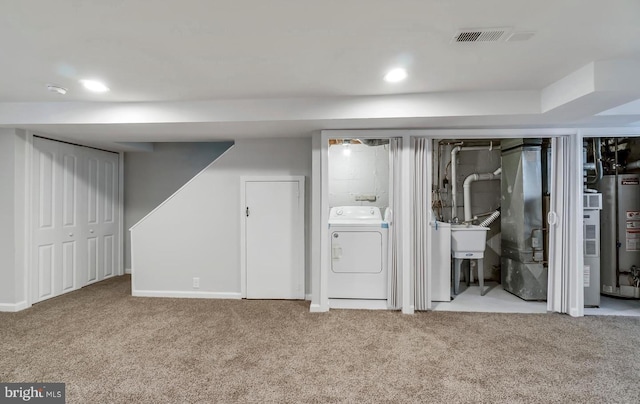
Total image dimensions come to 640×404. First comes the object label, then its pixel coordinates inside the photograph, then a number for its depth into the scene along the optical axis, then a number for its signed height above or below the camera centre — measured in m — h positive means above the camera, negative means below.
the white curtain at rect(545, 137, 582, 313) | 3.49 -0.27
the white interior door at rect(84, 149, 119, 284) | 4.63 -0.20
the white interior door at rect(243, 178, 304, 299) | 4.04 -0.47
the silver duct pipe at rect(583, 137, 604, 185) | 4.04 +0.51
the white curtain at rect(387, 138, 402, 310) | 3.59 -0.47
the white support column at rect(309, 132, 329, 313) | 3.58 -0.28
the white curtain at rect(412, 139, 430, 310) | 3.56 -0.26
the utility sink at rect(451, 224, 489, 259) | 4.07 -0.50
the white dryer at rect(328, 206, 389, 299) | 3.69 -0.68
